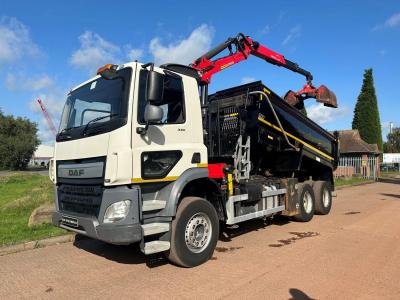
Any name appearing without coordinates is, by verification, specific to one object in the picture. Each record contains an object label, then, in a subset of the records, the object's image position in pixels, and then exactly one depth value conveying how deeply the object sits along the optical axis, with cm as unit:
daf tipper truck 504
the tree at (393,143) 8019
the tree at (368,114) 4759
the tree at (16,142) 5591
